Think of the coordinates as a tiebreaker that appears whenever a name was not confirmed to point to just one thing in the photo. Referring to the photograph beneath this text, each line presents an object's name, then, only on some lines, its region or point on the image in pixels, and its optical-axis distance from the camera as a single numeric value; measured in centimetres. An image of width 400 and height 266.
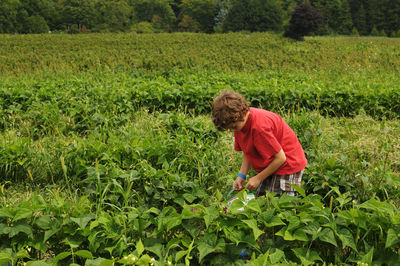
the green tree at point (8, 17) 4711
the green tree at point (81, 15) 5328
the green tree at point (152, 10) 6775
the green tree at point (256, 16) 4734
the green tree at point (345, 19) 5297
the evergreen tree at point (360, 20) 5341
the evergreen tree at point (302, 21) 3166
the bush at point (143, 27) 5106
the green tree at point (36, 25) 4769
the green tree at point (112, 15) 5388
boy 259
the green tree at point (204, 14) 6272
